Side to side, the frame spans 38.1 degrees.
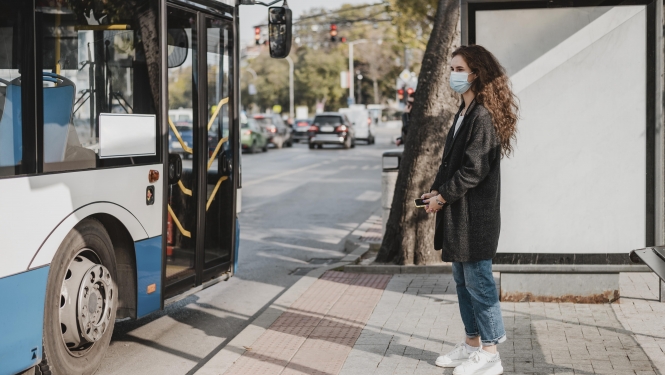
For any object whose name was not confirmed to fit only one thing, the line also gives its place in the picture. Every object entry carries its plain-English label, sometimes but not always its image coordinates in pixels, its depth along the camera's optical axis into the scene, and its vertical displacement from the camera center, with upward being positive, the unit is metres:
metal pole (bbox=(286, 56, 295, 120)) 90.51 +4.26
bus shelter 7.32 +0.03
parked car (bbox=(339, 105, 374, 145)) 50.69 +0.39
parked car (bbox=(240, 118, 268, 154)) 37.91 -0.10
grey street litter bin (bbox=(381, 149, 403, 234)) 10.97 -0.61
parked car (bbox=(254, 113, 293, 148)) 43.72 +0.30
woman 5.37 -0.30
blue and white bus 5.02 -0.18
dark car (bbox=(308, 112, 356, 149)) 43.16 +0.16
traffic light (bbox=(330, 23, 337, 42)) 41.59 +4.41
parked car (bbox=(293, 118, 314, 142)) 54.22 +0.28
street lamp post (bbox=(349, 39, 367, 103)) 92.96 +6.01
